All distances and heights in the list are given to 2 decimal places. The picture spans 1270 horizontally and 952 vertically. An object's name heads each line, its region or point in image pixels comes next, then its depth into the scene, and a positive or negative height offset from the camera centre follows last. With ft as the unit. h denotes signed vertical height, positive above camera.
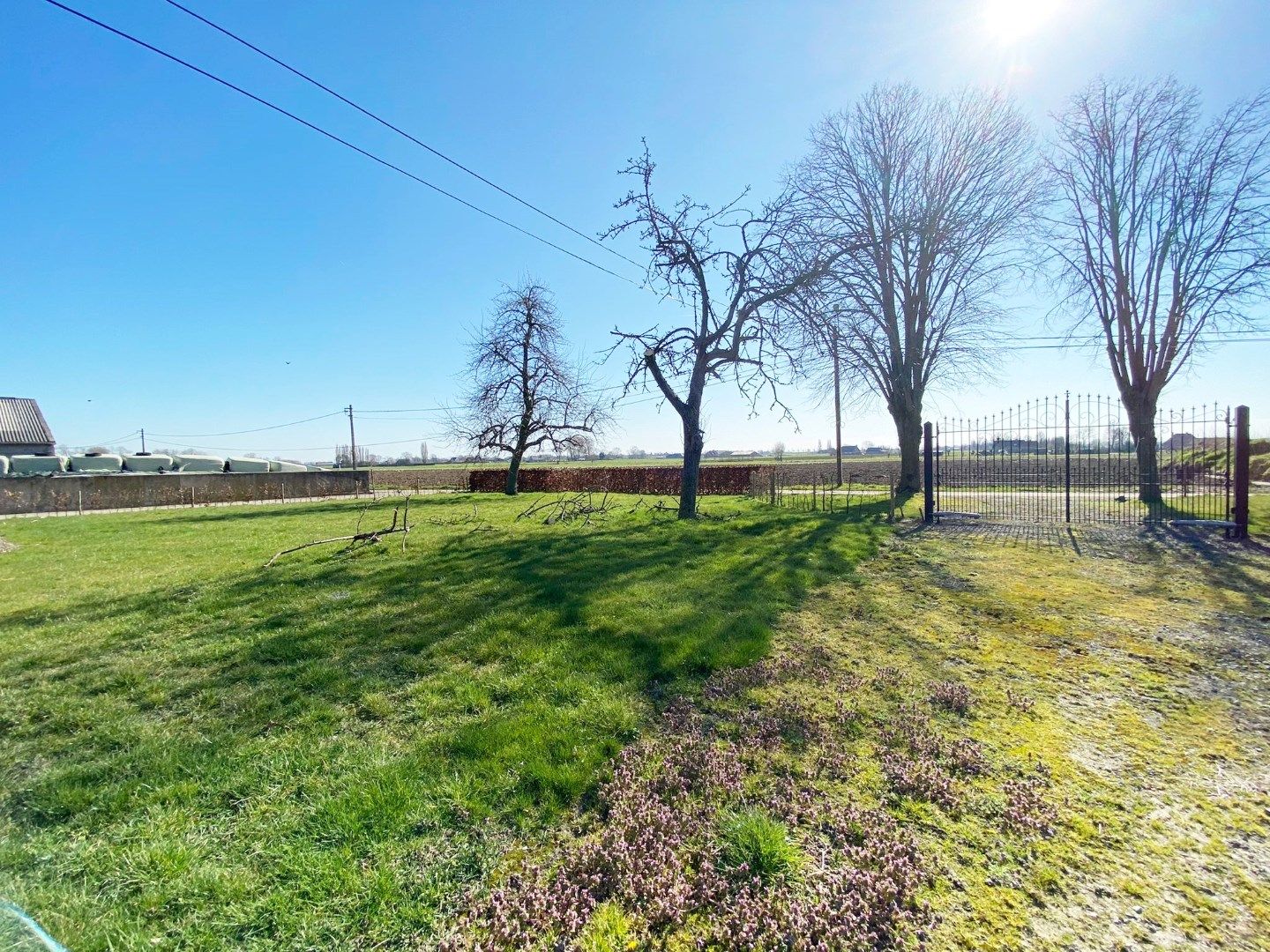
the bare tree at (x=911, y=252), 52.90 +21.26
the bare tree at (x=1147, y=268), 46.50 +17.35
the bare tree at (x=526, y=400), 91.04 +11.87
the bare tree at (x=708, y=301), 40.19 +12.75
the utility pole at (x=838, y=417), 85.99 +7.59
